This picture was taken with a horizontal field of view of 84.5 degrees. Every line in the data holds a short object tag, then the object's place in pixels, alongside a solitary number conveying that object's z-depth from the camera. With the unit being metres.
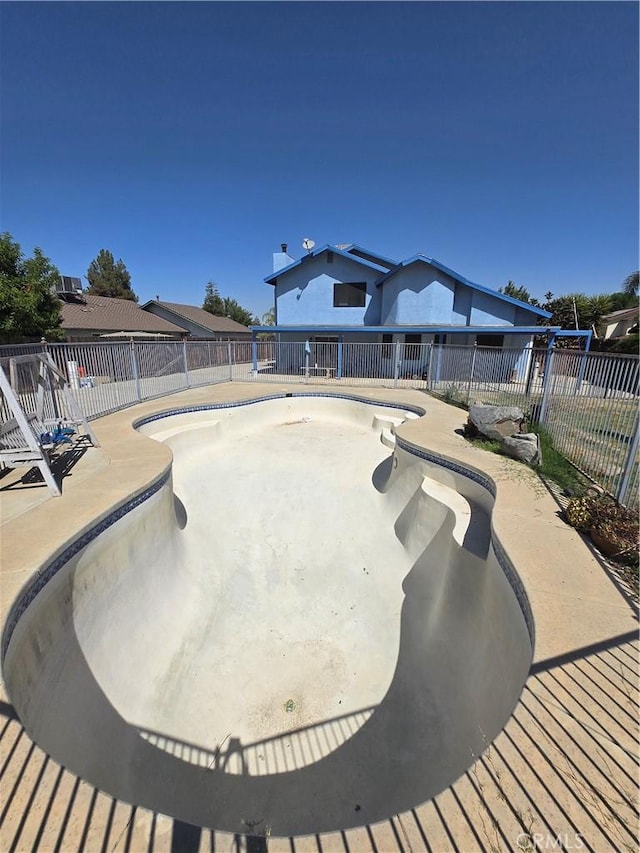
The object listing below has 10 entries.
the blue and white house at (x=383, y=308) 18.69
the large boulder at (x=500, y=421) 7.61
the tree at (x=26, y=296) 13.30
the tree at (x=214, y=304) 62.44
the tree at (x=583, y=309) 29.61
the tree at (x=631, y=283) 42.77
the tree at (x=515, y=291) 57.47
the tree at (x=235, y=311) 65.25
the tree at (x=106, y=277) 51.47
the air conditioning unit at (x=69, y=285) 24.98
